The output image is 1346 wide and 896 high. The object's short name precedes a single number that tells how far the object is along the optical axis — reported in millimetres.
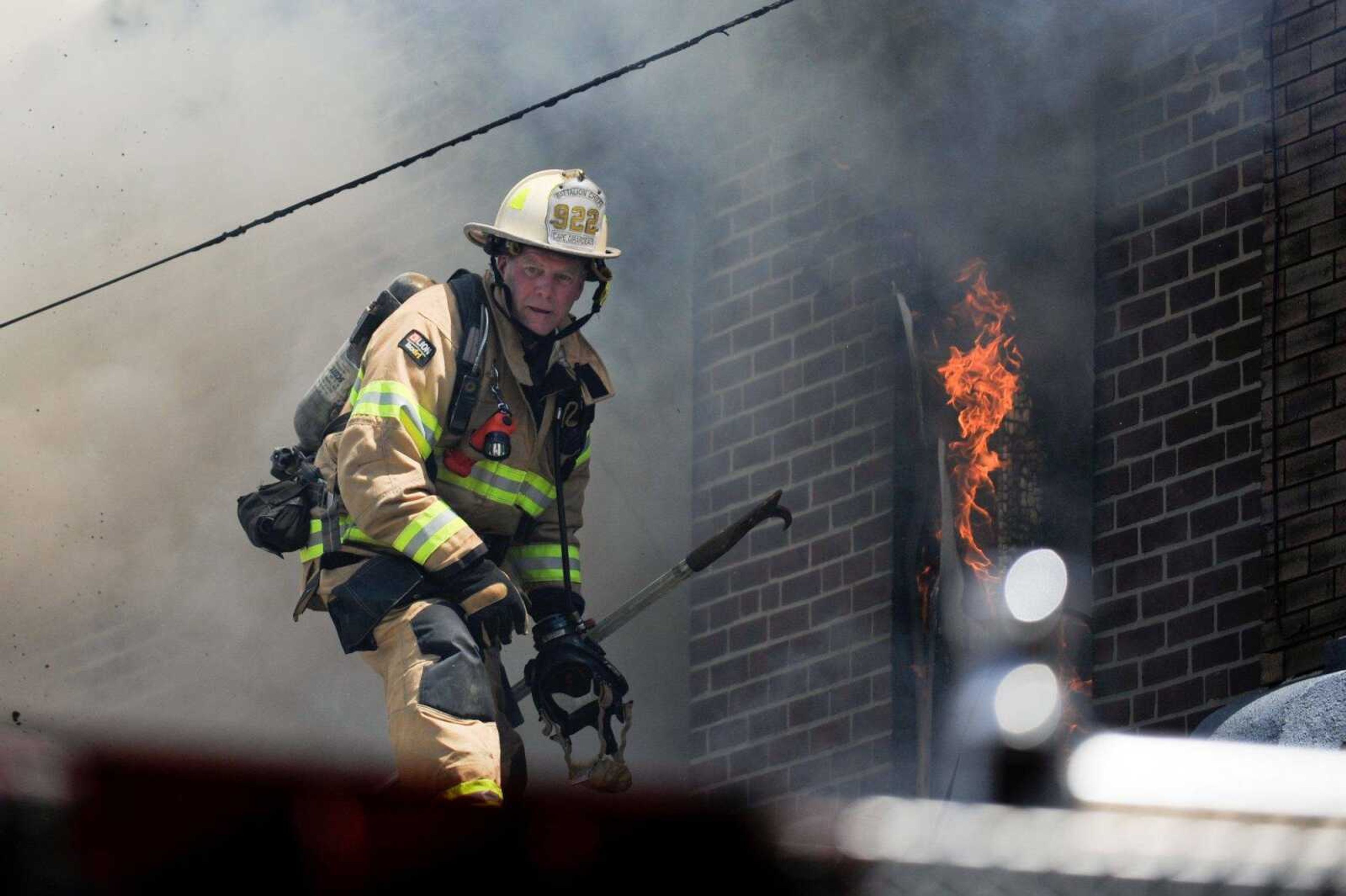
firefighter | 12000
